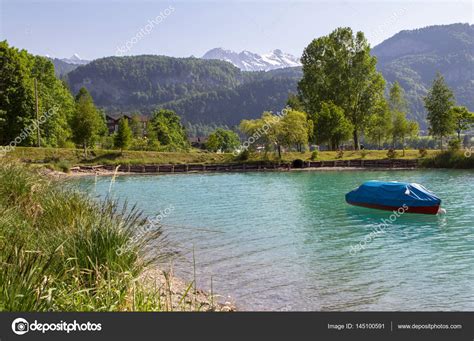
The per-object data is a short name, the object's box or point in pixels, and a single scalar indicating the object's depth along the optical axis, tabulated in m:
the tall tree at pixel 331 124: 75.25
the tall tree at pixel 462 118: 71.69
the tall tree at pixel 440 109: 68.38
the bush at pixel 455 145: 63.34
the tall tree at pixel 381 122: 79.56
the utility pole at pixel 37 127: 58.59
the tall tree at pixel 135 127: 122.62
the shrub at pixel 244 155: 73.51
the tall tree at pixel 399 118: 75.50
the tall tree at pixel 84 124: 70.12
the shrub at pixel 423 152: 67.63
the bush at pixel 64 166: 58.09
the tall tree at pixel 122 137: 73.88
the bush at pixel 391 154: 69.03
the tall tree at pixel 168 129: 106.12
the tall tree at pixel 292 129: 70.62
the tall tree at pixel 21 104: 61.75
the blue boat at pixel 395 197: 25.94
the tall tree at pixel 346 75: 78.00
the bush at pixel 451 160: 59.44
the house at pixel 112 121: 183.32
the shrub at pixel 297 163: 69.46
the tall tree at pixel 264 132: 71.19
